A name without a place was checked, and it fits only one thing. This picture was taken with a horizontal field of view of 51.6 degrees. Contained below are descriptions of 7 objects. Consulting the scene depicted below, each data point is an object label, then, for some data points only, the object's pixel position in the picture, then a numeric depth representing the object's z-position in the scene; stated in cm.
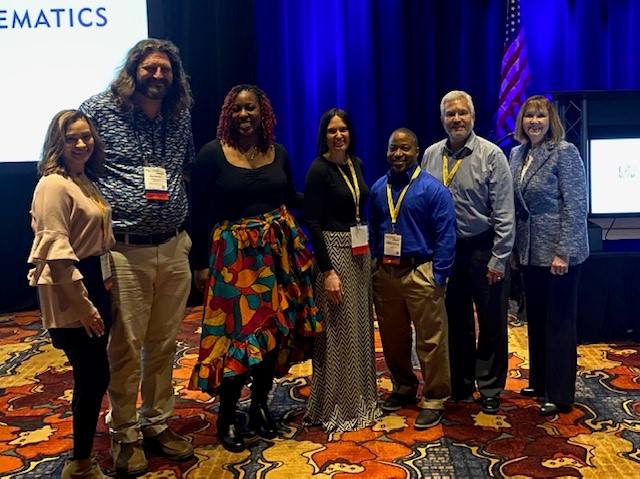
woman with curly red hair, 259
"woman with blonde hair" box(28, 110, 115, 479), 210
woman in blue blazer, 292
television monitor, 430
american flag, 536
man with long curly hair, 243
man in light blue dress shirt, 295
